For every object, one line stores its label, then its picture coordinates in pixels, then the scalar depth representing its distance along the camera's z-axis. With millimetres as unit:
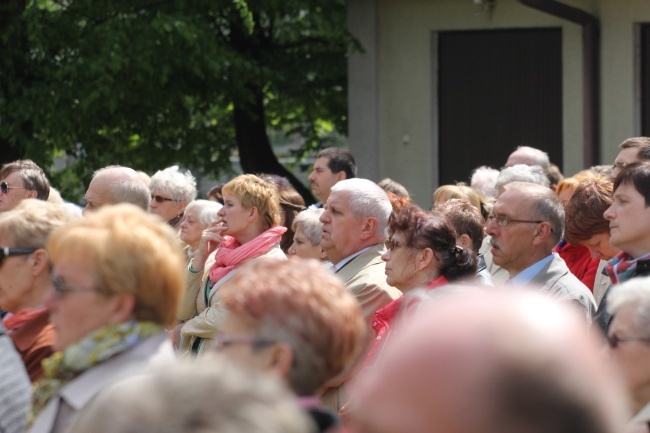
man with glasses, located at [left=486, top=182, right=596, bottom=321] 10176
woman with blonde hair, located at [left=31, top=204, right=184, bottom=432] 5558
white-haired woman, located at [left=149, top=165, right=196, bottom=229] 14243
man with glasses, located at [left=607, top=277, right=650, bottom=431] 6056
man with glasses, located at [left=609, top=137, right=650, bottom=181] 12974
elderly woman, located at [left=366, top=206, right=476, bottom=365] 9468
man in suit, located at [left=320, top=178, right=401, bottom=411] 10625
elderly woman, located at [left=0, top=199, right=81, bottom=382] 7469
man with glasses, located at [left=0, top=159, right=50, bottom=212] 13837
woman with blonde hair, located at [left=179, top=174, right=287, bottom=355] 11592
